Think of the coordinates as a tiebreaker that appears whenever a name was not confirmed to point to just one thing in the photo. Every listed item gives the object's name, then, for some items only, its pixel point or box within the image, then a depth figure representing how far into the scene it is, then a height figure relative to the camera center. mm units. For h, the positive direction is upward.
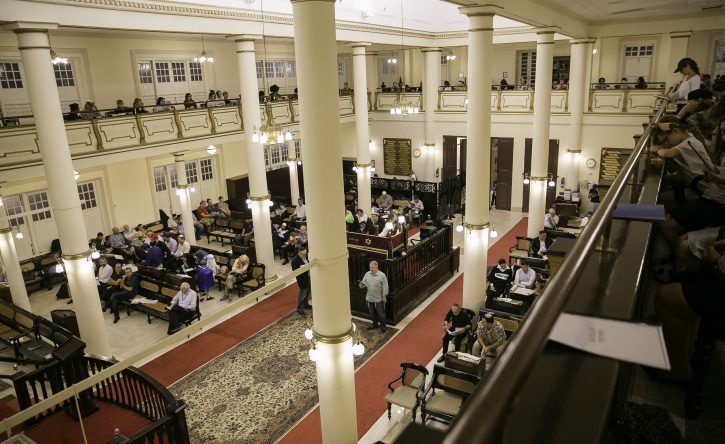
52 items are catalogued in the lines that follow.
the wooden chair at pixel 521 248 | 14040 -4615
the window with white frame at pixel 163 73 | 19016 +887
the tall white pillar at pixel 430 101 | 20578 -650
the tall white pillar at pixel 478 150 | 9836 -1328
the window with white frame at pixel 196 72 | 20234 +925
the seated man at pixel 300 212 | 18281 -4263
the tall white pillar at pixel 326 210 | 5715 -1418
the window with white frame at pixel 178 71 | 19566 +961
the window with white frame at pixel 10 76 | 15047 +816
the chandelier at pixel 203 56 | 19169 +1428
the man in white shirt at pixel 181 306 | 11664 -4685
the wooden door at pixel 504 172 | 20906 -3706
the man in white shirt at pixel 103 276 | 13414 -4532
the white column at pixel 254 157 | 12742 -1652
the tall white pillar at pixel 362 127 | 16598 -1290
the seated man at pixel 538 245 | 13304 -4214
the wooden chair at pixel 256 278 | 13828 -4972
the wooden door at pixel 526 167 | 20331 -3432
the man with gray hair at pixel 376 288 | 11312 -4343
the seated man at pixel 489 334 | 8734 -4254
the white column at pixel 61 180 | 8836 -1420
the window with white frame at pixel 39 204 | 16344 -3201
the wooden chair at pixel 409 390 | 7871 -4764
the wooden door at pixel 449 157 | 22031 -3100
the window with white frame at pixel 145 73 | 18375 +888
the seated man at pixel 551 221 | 15273 -4144
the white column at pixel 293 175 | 20930 -3439
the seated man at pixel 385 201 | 20391 -4465
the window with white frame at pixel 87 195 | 17203 -3139
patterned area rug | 8578 -5451
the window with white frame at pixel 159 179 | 19672 -3086
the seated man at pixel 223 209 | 19844 -4360
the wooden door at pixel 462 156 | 22572 -3147
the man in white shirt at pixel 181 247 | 15086 -4385
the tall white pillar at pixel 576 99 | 17078 -732
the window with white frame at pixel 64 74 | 16125 +862
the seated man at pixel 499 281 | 11484 -4411
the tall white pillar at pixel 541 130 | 13625 -1374
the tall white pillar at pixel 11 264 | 12344 -3785
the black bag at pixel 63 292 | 14584 -5306
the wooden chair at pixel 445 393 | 7633 -4712
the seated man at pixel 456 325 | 9773 -4522
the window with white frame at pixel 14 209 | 15758 -3198
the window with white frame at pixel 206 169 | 21219 -3023
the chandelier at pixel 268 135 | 12047 -1023
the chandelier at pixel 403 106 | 19156 -775
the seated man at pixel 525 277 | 11195 -4250
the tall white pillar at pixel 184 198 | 16944 -3297
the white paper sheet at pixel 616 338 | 1062 -572
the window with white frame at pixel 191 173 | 20688 -3047
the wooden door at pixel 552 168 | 20219 -3427
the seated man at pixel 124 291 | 12969 -4822
